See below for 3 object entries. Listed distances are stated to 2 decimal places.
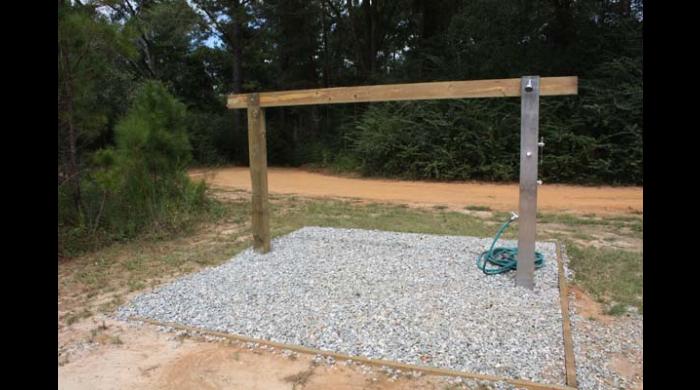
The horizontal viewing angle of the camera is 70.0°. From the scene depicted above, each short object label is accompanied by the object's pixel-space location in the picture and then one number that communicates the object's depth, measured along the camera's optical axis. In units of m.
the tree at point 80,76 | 5.75
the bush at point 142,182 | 6.46
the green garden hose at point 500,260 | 4.65
